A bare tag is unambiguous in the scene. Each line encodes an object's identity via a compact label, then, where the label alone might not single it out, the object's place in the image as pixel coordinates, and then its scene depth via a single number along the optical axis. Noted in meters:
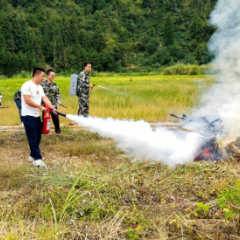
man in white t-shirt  4.76
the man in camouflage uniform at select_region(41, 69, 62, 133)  6.67
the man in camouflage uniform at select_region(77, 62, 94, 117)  7.10
